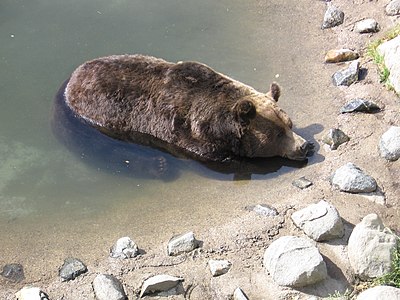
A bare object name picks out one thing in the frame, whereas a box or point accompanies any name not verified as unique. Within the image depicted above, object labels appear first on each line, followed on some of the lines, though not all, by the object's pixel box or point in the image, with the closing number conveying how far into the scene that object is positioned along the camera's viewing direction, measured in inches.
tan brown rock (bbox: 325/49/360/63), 753.1
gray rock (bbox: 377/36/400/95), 673.4
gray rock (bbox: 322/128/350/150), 639.6
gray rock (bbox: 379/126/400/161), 592.6
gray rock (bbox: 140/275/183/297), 486.6
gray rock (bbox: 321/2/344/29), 818.4
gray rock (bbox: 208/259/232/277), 498.6
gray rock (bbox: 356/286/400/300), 449.6
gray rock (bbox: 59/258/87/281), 513.8
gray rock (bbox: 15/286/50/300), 487.6
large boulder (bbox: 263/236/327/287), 476.6
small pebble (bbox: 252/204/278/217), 555.6
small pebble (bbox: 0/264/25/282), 525.8
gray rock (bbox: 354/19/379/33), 777.7
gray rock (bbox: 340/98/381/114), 663.7
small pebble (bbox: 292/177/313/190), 594.3
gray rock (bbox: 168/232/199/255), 524.1
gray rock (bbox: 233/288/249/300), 477.1
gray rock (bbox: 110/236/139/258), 528.4
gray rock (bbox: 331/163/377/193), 561.1
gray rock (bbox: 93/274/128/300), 483.7
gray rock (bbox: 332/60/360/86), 714.7
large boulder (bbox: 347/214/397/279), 482.6
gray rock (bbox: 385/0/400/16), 776.0
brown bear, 658.5
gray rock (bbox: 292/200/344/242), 512.9
